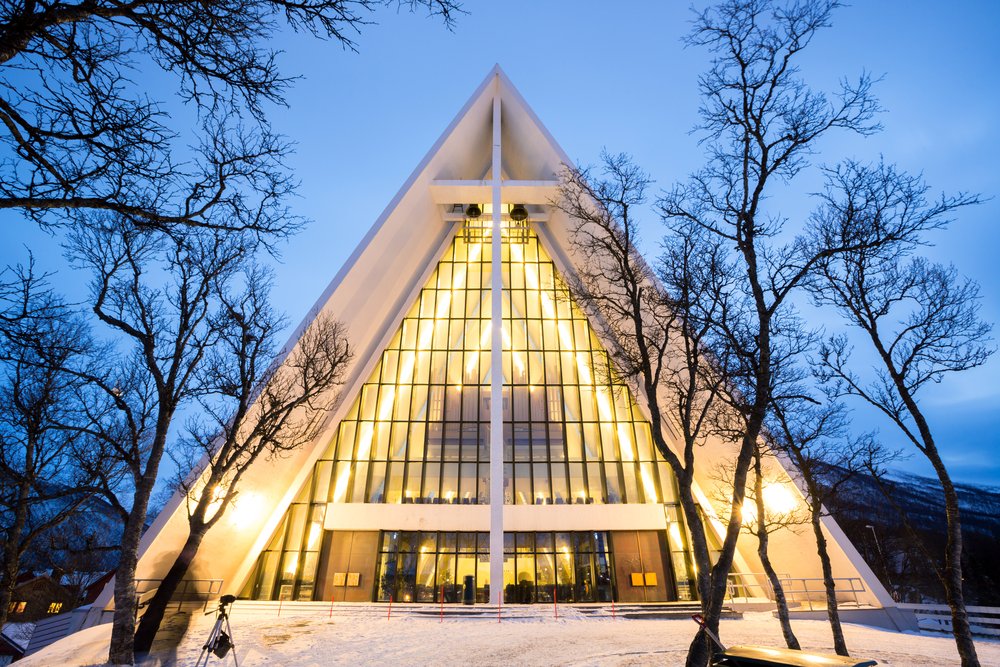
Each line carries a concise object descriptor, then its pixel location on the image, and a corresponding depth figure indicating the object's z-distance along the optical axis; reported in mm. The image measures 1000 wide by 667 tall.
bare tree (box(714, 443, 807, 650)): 7801
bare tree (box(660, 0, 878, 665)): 5781
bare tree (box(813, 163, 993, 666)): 6016
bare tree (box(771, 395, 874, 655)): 8891
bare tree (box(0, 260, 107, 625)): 8211
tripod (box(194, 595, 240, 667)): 6448
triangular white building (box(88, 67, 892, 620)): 16797
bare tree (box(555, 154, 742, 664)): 6027
